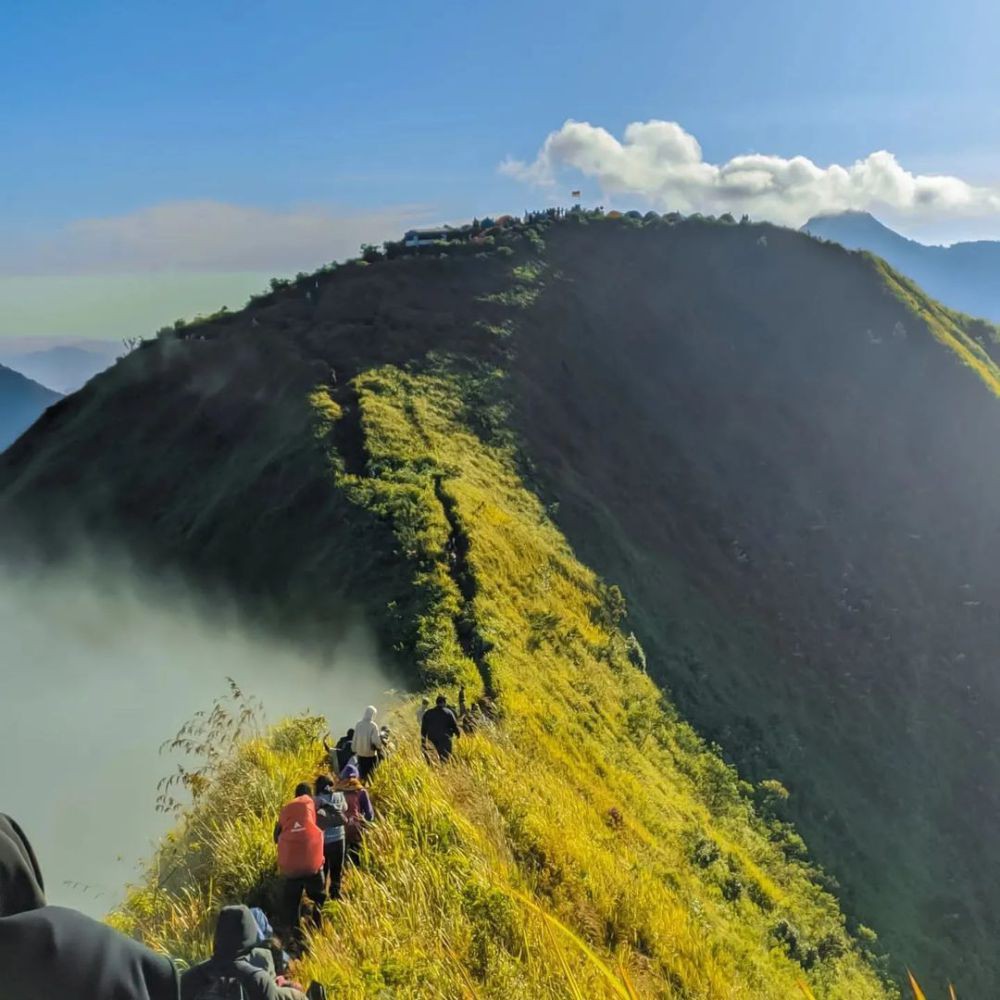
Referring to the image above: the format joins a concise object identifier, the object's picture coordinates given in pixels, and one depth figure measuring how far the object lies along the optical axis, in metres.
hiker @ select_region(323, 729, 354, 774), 10.50
